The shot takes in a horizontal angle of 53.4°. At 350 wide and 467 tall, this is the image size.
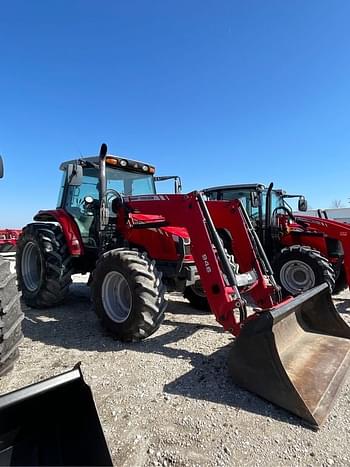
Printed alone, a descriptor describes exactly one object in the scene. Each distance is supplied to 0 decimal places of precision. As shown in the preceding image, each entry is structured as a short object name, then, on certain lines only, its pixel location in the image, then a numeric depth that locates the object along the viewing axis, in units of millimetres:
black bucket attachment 1733
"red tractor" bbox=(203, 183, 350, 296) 6727
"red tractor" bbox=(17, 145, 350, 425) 2914
